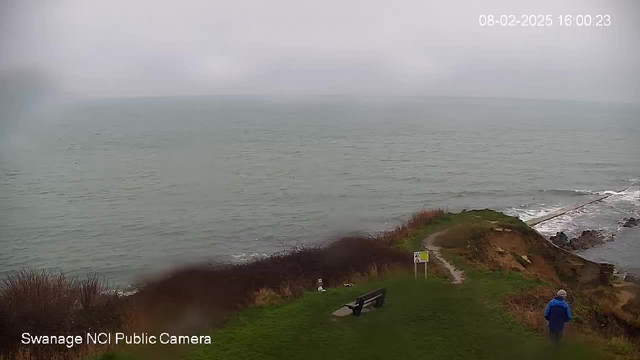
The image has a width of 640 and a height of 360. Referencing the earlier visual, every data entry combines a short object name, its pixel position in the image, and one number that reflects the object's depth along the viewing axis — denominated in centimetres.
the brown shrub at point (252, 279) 1501
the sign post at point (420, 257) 1619
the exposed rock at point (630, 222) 4170
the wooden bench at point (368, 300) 1322
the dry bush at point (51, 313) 1321
